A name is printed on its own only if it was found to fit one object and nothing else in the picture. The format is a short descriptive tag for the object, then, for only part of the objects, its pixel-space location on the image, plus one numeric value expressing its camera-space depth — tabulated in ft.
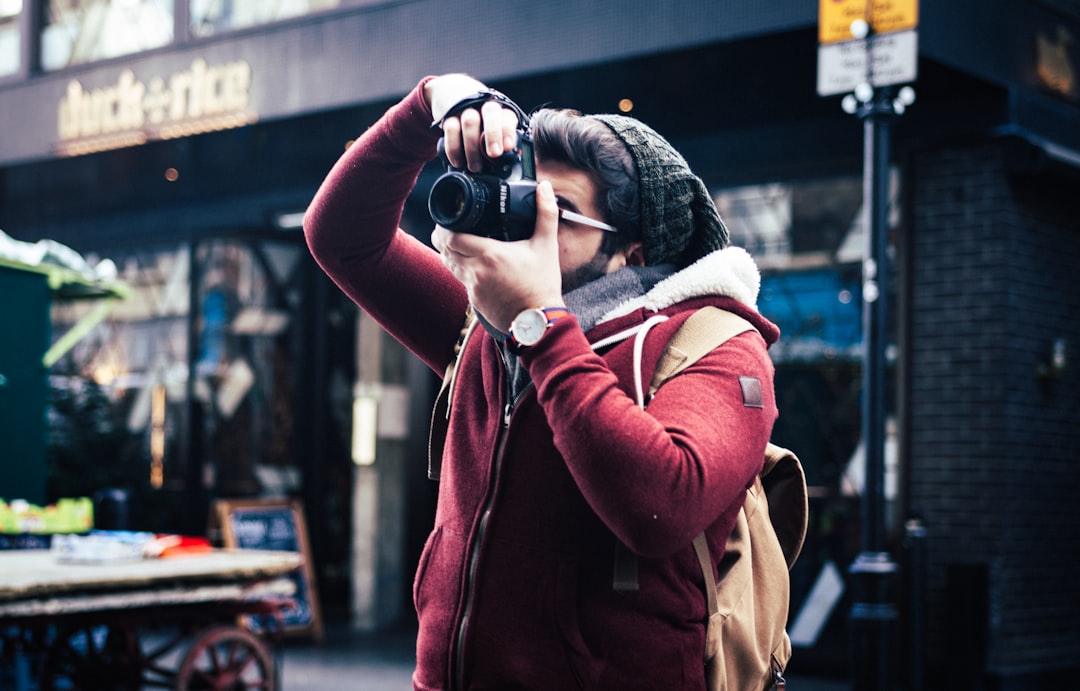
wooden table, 16.01
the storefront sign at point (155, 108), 29.35
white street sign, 19.36
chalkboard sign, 30.22
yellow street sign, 19.38
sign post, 19.54
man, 5.17
